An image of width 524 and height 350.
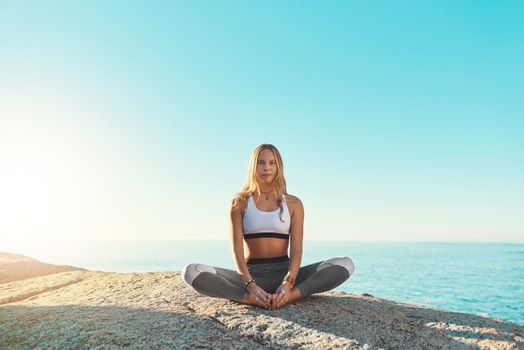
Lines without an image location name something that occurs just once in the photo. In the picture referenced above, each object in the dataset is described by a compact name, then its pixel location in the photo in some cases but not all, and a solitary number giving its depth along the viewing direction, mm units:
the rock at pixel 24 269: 8031
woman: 4211
